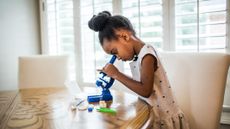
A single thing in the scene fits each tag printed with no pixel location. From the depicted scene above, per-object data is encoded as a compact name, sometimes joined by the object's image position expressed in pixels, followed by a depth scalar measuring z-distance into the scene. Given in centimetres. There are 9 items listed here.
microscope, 127
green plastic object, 106
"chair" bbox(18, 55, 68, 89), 196
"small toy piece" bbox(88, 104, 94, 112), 109
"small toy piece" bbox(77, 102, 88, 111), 113
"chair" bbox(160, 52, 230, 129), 126
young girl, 121
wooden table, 92
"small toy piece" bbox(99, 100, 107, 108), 116
